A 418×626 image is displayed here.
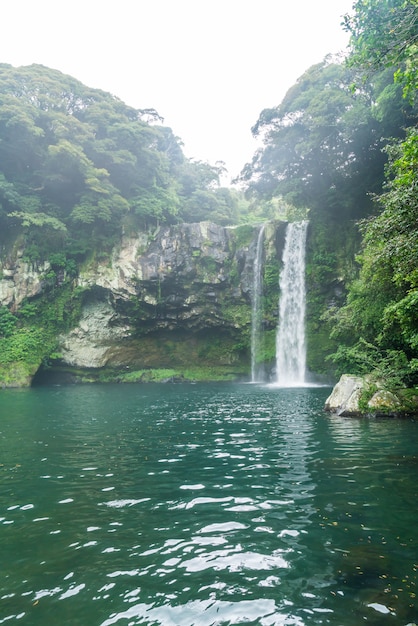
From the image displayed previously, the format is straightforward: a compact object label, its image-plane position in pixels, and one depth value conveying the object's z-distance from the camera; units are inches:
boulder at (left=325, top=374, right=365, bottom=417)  475.5
